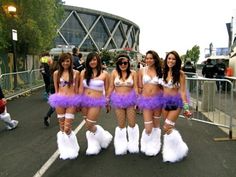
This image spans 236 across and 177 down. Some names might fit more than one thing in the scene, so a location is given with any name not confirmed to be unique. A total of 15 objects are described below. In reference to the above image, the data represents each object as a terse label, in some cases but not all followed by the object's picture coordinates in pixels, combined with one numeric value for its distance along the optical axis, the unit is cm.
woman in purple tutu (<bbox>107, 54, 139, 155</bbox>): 378
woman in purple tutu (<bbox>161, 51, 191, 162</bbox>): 362
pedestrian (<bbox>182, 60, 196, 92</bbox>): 1009
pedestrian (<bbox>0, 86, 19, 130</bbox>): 519
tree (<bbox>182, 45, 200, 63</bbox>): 5480
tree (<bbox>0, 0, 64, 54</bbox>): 1168
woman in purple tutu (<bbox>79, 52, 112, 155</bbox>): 378
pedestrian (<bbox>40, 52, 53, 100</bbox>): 841
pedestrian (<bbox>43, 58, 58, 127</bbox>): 545
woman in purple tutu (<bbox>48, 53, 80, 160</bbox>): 371
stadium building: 6029
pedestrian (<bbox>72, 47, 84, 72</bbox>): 747
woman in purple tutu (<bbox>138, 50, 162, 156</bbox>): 372
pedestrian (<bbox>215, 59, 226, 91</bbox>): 1116
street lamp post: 992
